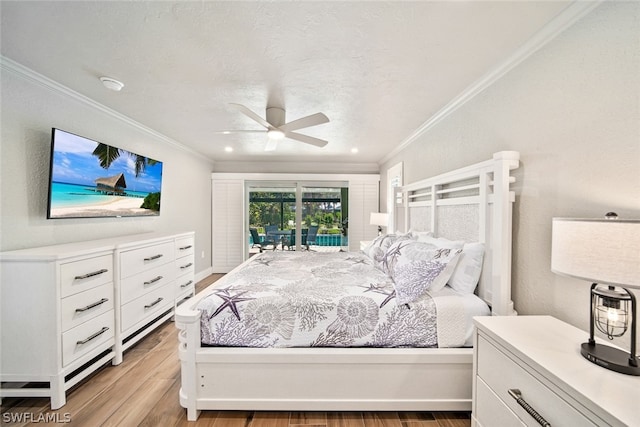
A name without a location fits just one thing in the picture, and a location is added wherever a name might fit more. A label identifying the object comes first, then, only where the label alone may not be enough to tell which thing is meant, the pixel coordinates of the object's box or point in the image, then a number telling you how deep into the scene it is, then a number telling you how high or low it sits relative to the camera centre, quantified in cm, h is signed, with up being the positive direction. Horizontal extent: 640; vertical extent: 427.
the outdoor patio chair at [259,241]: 564 -68
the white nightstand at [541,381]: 81 -61
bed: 161 -94
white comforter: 164 -72
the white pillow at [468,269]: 185 -42
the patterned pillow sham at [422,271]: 173 -42
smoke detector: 201 +102
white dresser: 168 -74
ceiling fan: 226 +82
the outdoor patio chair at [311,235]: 570 -55
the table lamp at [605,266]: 82 -18
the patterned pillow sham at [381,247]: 265 -40
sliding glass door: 557 -4
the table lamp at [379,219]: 432 -13
